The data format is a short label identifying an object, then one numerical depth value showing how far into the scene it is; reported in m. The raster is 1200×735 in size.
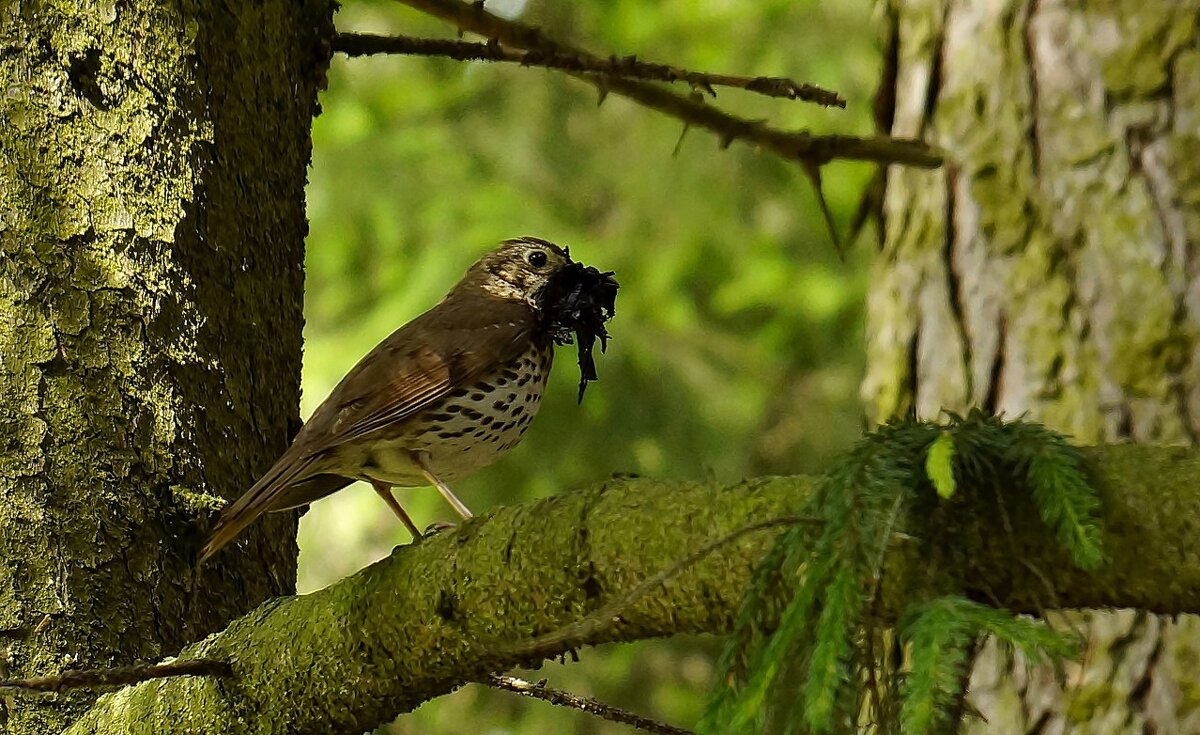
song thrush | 6.98
